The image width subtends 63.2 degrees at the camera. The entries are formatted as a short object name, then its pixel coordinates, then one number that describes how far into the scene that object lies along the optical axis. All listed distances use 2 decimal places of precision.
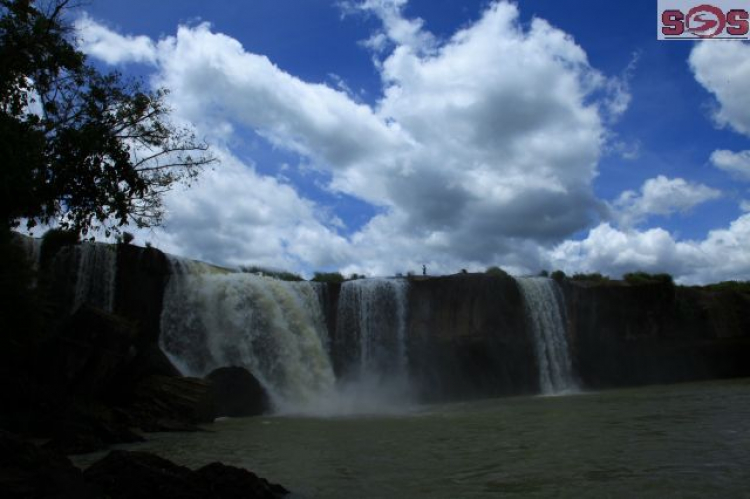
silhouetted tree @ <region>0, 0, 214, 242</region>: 11.70
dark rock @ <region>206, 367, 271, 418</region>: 21.66
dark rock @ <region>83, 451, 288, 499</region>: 6.76
